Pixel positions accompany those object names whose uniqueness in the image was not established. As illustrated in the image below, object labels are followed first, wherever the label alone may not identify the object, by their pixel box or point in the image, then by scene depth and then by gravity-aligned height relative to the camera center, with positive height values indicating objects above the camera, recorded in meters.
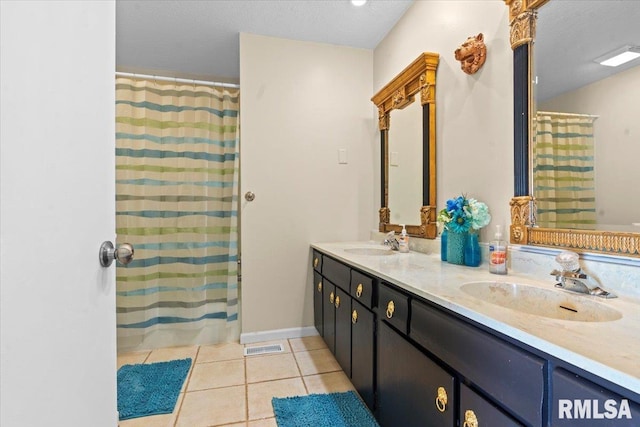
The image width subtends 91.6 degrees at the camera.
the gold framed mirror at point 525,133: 1.22 +0.33
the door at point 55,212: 0.44 +0.00
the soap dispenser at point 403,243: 2.02 -0.19
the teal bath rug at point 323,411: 1.50 -1.00
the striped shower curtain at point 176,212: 2.37 +0.02
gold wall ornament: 1.48 +0.79
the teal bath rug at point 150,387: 1.64 -1.02
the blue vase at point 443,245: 1.59 -0.16
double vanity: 0.56 -0.32
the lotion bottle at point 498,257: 1.26 -0.17
